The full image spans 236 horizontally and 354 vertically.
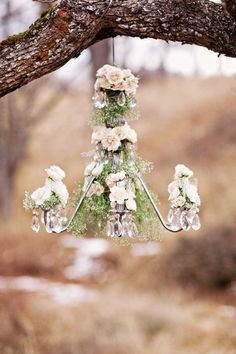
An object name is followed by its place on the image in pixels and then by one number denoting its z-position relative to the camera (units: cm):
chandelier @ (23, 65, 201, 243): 471
